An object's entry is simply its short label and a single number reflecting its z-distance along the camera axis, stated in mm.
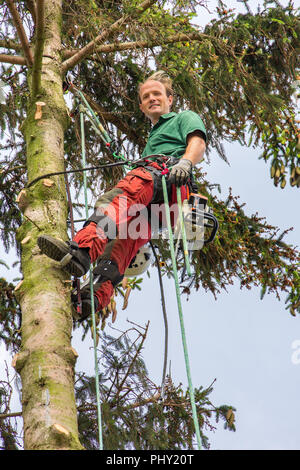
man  7059
